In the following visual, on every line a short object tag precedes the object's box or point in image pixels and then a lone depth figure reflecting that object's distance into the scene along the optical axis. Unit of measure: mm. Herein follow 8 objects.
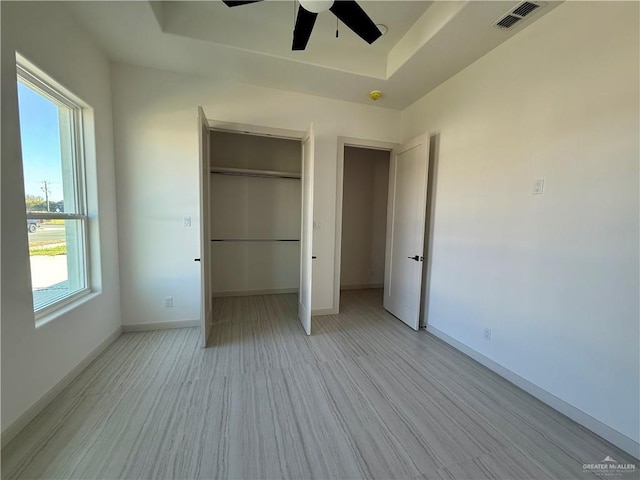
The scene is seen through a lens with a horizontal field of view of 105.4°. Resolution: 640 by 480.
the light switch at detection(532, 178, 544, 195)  1866
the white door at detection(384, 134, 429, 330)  2918
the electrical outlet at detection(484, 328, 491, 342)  2275
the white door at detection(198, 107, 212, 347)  2385
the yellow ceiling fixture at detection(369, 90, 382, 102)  2943
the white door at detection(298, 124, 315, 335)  2736
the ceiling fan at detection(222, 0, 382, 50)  1509
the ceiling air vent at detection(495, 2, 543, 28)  1719
